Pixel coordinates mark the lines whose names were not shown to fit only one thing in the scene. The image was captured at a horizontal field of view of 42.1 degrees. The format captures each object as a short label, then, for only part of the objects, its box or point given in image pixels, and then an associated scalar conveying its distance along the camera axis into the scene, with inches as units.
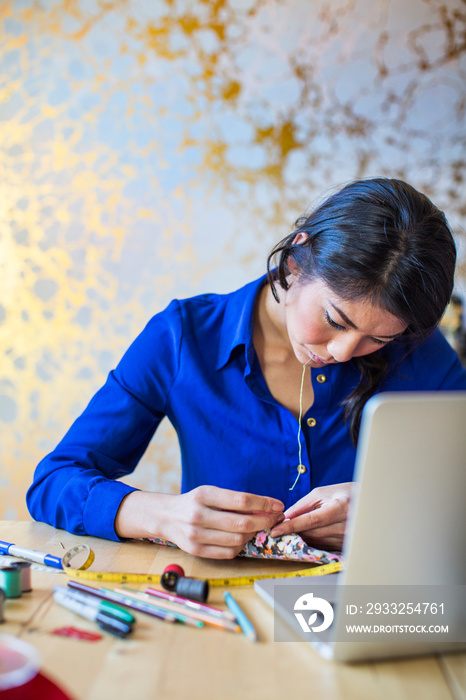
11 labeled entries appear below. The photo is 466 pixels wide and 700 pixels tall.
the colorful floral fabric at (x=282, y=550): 45.3
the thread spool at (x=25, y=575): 36.1
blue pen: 41.6
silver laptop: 27.2
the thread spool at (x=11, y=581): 35.4
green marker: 32.5
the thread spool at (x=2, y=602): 32.5
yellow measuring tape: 39.8
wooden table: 27.0
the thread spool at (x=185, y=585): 36.4
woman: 48.0
